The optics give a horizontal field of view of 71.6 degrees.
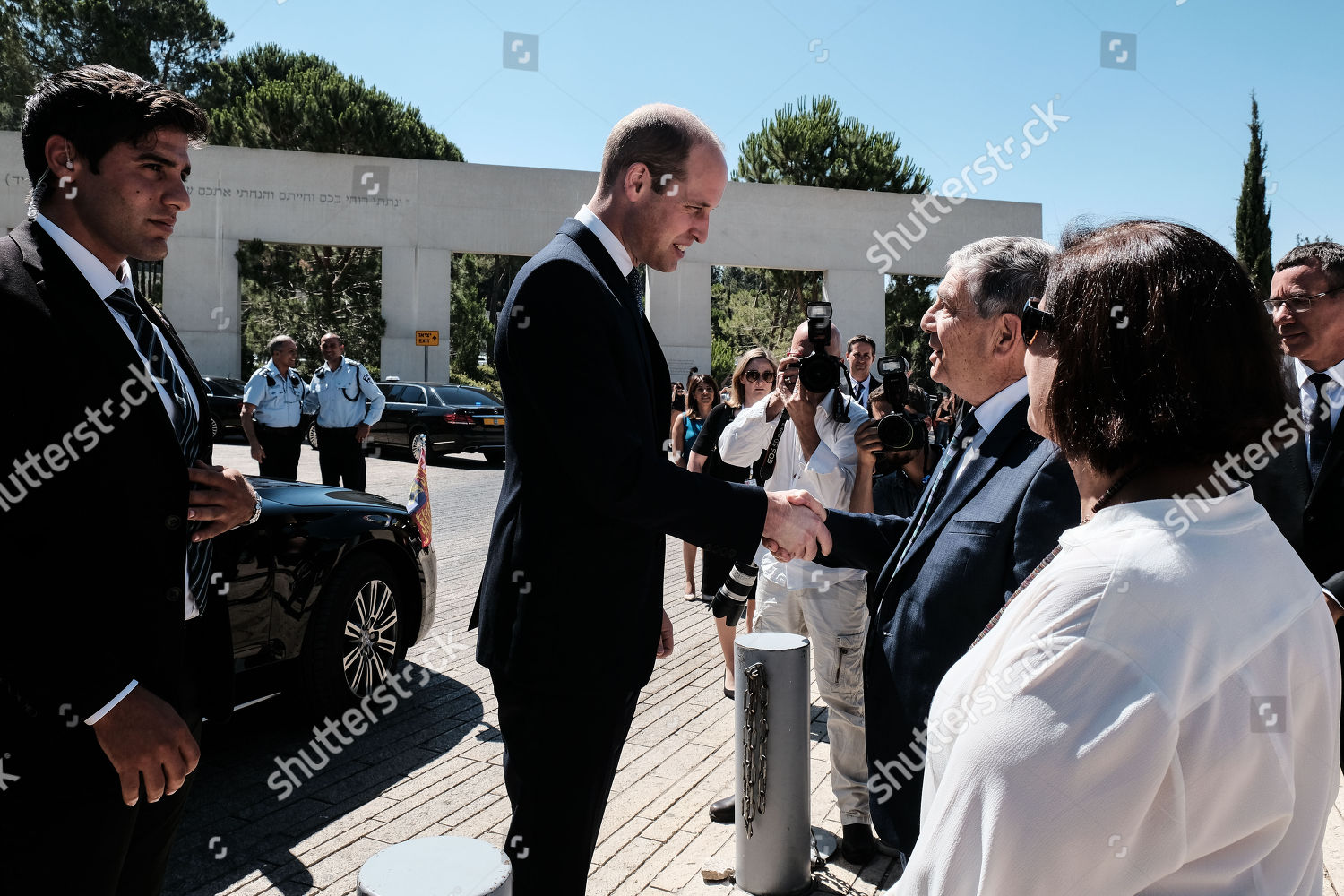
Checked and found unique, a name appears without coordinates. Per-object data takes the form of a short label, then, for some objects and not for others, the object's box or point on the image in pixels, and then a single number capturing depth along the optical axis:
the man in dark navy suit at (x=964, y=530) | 2.14
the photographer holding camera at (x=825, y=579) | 3.97
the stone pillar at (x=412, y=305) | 26.39
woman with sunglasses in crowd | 6.59
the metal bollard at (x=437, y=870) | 1.38
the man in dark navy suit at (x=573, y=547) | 2.04
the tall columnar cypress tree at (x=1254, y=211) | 40.75
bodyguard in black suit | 1.70
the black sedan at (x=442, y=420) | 19.25
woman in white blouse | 1.01
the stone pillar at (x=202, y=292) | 25.31
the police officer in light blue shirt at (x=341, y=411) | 11.11
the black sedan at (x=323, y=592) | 4.38
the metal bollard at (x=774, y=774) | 3.43
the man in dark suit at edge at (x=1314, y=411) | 3.44
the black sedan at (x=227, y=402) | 21.20
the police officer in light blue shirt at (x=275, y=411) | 10.89
